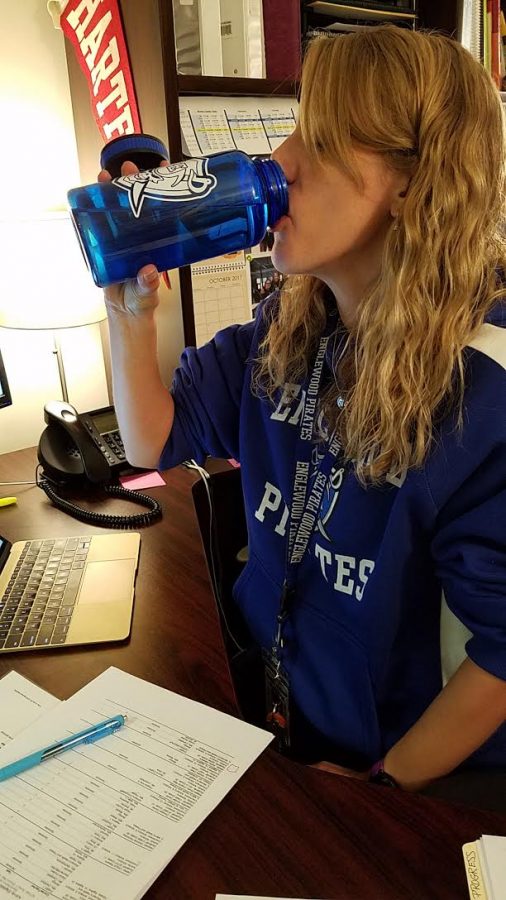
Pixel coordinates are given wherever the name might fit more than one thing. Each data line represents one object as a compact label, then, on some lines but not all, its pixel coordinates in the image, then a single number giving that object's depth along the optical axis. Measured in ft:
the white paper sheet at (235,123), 4.07
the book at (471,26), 5.27
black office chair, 3.48
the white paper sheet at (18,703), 2.28
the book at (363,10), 4.59
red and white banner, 4.00
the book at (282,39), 4.27
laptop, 2.76
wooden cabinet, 3.70
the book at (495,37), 5.59
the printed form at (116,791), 1.81
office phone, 4.00
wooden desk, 1.78
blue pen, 2.09
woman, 2.31
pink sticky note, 4.13
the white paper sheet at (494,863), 1.74
